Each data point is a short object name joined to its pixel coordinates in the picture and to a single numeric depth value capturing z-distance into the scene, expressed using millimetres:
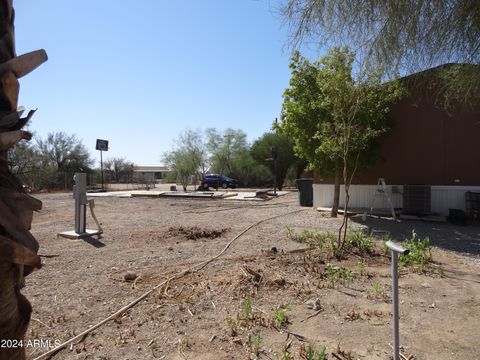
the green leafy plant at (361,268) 5791
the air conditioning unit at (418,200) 13227
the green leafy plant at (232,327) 3739
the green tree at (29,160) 30442
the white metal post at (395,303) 2854
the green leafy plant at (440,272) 5781
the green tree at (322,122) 11641
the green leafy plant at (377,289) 4777
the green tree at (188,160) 41000
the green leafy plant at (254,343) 3322
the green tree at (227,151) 44312
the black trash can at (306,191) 17438
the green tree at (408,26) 3688
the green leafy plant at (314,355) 3013
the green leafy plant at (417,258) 6156
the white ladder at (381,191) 12516
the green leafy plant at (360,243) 7172
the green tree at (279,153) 36594
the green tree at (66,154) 48062
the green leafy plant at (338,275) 5305
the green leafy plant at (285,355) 3091
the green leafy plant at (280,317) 3904
